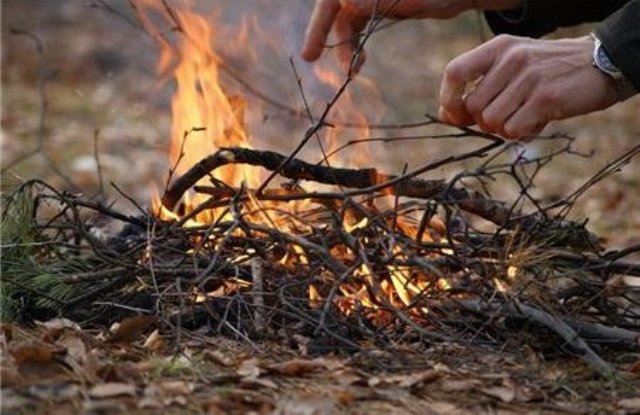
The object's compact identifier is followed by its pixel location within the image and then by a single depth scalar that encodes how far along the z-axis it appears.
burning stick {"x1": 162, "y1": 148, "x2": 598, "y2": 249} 5.86
